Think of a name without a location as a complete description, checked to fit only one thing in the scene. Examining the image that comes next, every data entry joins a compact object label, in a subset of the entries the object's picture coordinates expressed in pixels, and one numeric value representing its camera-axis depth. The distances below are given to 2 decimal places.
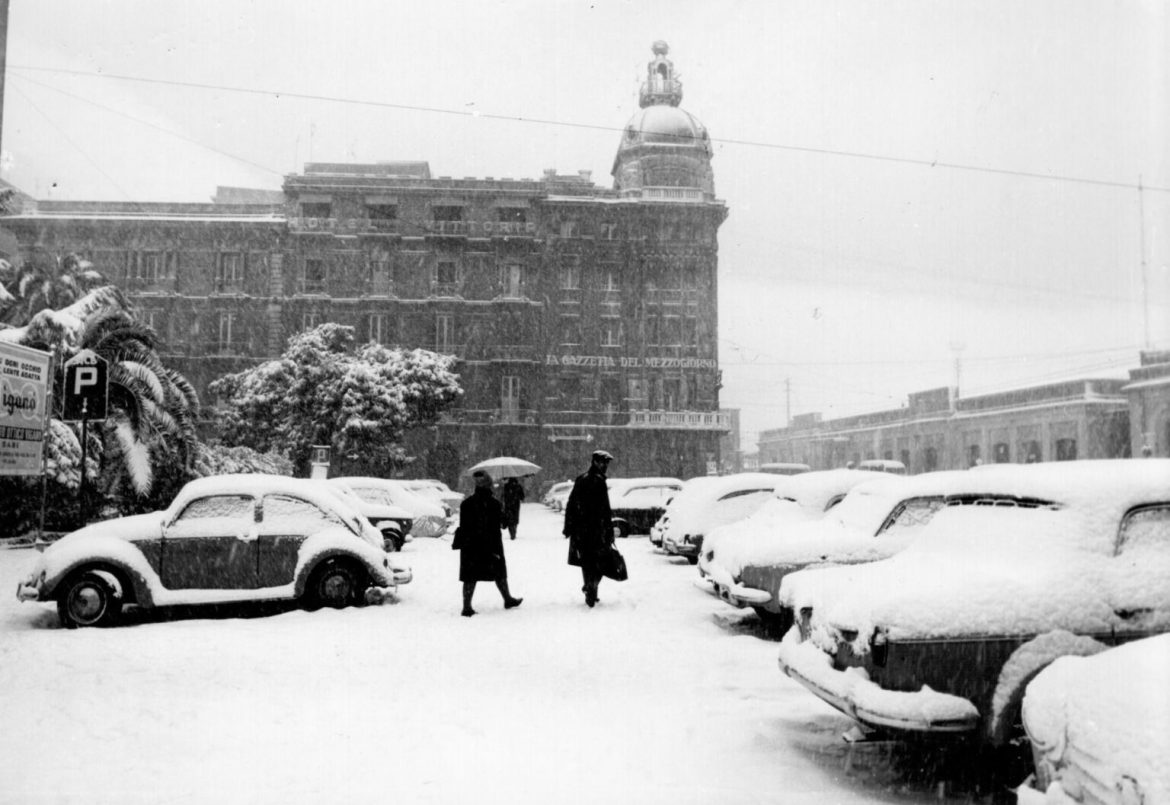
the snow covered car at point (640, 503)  20.61
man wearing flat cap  10.07
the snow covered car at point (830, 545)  8.48
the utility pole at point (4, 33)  5.67
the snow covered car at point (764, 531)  8.86
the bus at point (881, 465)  41.97
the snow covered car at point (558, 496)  35.96
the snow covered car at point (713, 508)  14.22
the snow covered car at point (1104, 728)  2.91
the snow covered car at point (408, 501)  17.83
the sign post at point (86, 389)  14.03
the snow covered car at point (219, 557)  8.76
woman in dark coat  9.59
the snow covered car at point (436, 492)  23.04
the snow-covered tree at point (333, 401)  35.69
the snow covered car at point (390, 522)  16.59
